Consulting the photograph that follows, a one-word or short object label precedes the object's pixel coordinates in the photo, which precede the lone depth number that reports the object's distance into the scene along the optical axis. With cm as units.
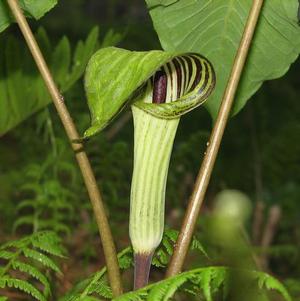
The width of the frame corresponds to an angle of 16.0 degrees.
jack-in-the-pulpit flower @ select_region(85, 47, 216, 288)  42
